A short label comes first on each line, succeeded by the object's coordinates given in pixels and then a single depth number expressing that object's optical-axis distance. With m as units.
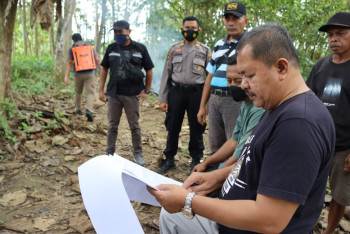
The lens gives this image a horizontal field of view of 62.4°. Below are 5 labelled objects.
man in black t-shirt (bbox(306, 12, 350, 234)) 2.51
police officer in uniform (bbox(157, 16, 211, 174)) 4.05
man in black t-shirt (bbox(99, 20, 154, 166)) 4.18
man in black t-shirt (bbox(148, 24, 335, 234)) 1.01
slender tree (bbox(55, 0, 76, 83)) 10.15
